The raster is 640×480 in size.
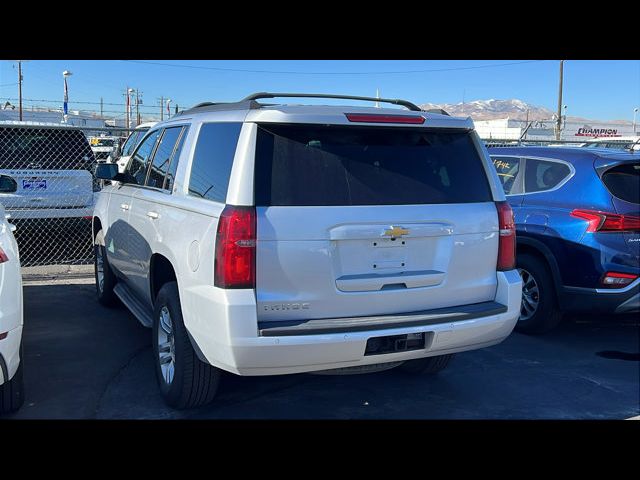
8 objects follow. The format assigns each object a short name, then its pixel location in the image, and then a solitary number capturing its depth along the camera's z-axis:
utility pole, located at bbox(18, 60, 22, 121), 50.29
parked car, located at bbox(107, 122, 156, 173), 6.97
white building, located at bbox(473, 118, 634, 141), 49.68
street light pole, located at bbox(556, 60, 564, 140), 39.36
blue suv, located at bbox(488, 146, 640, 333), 5.33
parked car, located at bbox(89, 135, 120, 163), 36.56
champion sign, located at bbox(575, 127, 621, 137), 58.88
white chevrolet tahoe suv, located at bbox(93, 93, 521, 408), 3.25
